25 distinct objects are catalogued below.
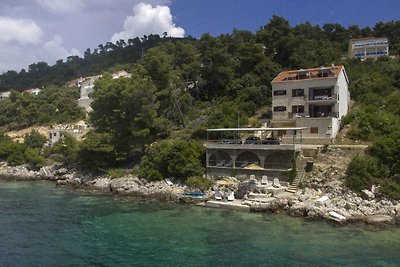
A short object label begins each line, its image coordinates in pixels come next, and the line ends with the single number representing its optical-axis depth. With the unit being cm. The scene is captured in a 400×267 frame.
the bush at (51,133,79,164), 4881
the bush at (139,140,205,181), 3775
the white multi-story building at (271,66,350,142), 4044
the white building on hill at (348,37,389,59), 7112
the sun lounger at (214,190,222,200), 3330
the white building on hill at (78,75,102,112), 8652
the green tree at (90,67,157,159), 4469
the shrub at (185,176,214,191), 3584
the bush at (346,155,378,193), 3003
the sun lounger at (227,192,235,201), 3266
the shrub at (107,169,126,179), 4225
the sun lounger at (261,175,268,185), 3388
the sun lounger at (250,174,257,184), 3381
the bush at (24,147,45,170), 5378
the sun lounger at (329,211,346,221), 2644
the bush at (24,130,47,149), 6091
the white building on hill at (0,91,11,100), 11884
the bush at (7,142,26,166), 5581
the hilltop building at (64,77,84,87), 10819
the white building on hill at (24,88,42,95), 10772
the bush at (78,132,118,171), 4434
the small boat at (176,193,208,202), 3324
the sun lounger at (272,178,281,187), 3309
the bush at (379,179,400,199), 2837
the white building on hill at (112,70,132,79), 9231
